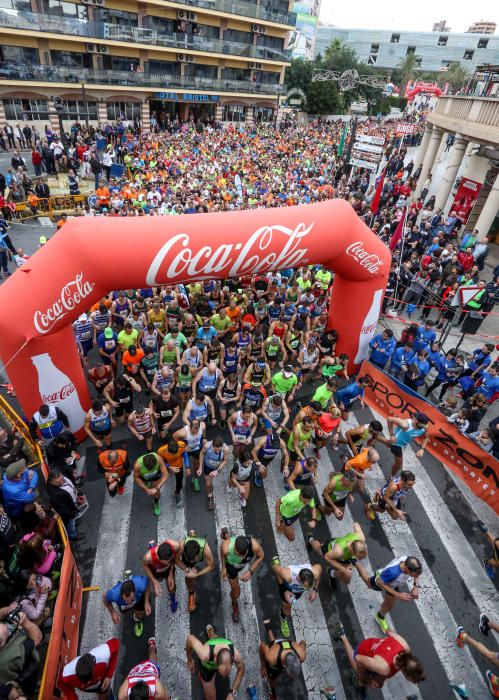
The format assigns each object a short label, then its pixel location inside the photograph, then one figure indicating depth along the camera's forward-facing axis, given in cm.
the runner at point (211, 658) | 420
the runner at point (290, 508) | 568
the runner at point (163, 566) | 480
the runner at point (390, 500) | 664
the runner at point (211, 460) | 639
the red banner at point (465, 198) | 2019
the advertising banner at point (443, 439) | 709
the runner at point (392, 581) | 500
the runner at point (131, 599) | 466
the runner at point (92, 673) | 390
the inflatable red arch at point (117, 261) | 632
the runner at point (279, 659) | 407
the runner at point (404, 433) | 727
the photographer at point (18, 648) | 408
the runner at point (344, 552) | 518
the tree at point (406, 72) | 7775
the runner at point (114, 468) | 619
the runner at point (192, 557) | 482
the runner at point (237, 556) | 492
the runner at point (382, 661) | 404
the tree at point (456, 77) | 7370
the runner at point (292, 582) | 477
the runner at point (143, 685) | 368
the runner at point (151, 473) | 596
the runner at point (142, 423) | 709
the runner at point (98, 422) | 690
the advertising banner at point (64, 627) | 407
